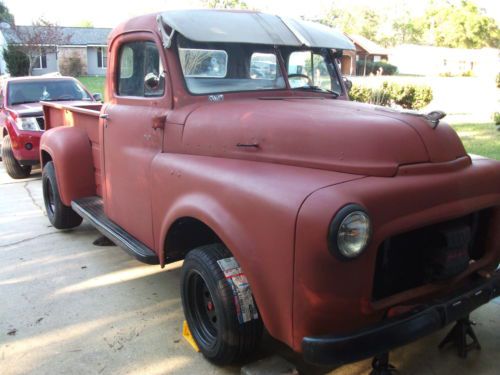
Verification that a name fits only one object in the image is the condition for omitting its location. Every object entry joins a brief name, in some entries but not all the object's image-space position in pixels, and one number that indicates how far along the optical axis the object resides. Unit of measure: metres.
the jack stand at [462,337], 3.04
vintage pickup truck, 2.22
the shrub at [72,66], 43.06
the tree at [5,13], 60.28
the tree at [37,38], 28.34
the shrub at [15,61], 28.55
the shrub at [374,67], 51.18
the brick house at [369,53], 52.94
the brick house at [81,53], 40.85
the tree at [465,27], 73.44
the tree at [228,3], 59.06
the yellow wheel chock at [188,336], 3.19
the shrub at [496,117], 11.02
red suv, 8.03
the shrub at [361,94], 15.17
